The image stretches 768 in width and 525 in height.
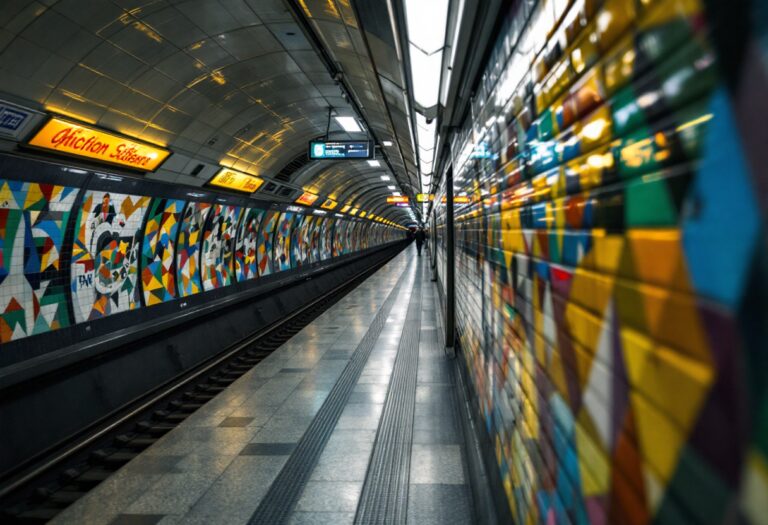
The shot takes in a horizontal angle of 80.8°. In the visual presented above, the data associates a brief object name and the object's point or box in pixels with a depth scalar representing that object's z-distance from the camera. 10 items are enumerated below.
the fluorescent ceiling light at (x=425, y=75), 3.79
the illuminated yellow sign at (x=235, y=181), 9.54
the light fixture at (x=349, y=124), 10.81
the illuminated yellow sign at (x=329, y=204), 18.62
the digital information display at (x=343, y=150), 9.26
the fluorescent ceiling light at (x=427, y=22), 2.96
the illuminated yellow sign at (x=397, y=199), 26.63
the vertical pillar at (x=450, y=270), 7.61
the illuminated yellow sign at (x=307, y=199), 15.25
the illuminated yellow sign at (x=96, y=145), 5.20
